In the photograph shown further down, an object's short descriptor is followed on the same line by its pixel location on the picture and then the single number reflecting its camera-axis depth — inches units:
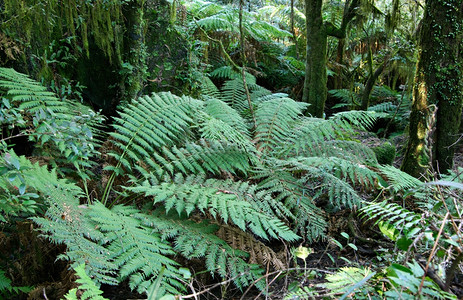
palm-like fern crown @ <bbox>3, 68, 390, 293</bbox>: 58.5
